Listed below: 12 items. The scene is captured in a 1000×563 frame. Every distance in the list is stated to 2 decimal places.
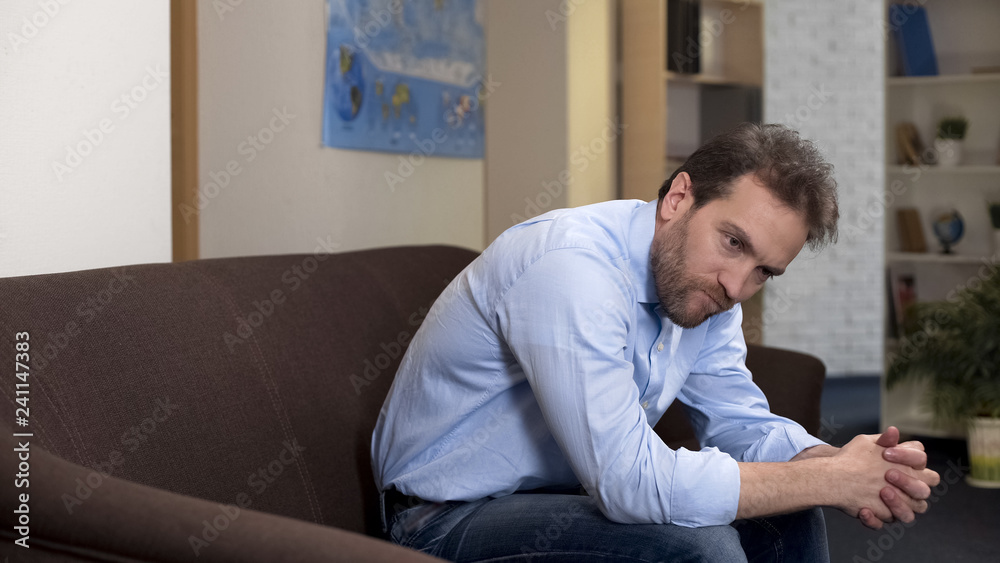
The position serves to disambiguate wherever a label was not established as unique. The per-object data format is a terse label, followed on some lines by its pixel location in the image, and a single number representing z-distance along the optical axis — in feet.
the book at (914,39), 12.85
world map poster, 9.07
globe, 12.82
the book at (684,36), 13.61
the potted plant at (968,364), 11.00
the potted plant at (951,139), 12.67
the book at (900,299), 13.07
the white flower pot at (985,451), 10.93
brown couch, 2.97
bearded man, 3.95
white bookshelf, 12.81
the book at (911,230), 12.96
